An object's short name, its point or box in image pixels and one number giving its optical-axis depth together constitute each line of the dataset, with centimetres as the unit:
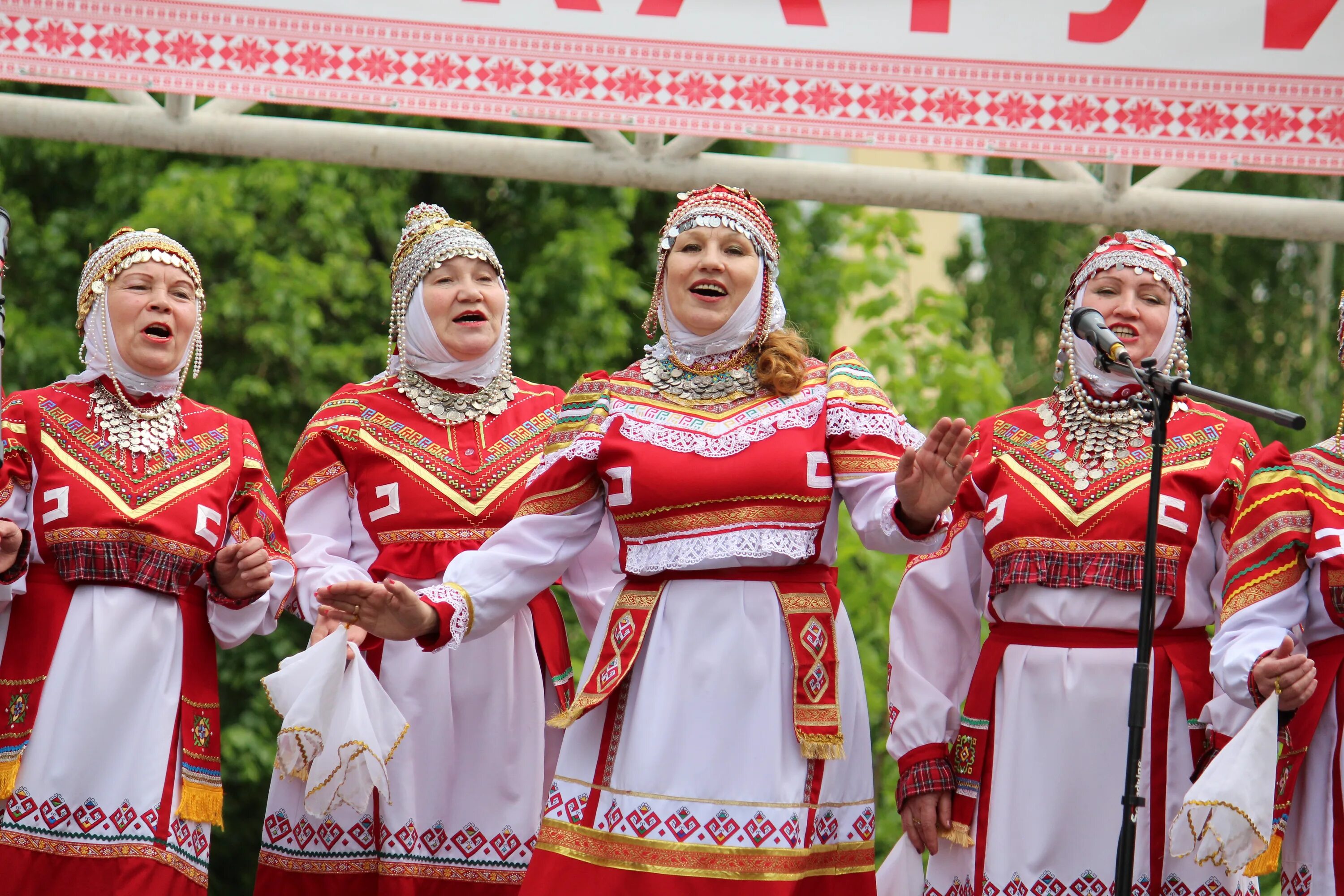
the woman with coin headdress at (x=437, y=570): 892
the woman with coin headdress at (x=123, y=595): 863
